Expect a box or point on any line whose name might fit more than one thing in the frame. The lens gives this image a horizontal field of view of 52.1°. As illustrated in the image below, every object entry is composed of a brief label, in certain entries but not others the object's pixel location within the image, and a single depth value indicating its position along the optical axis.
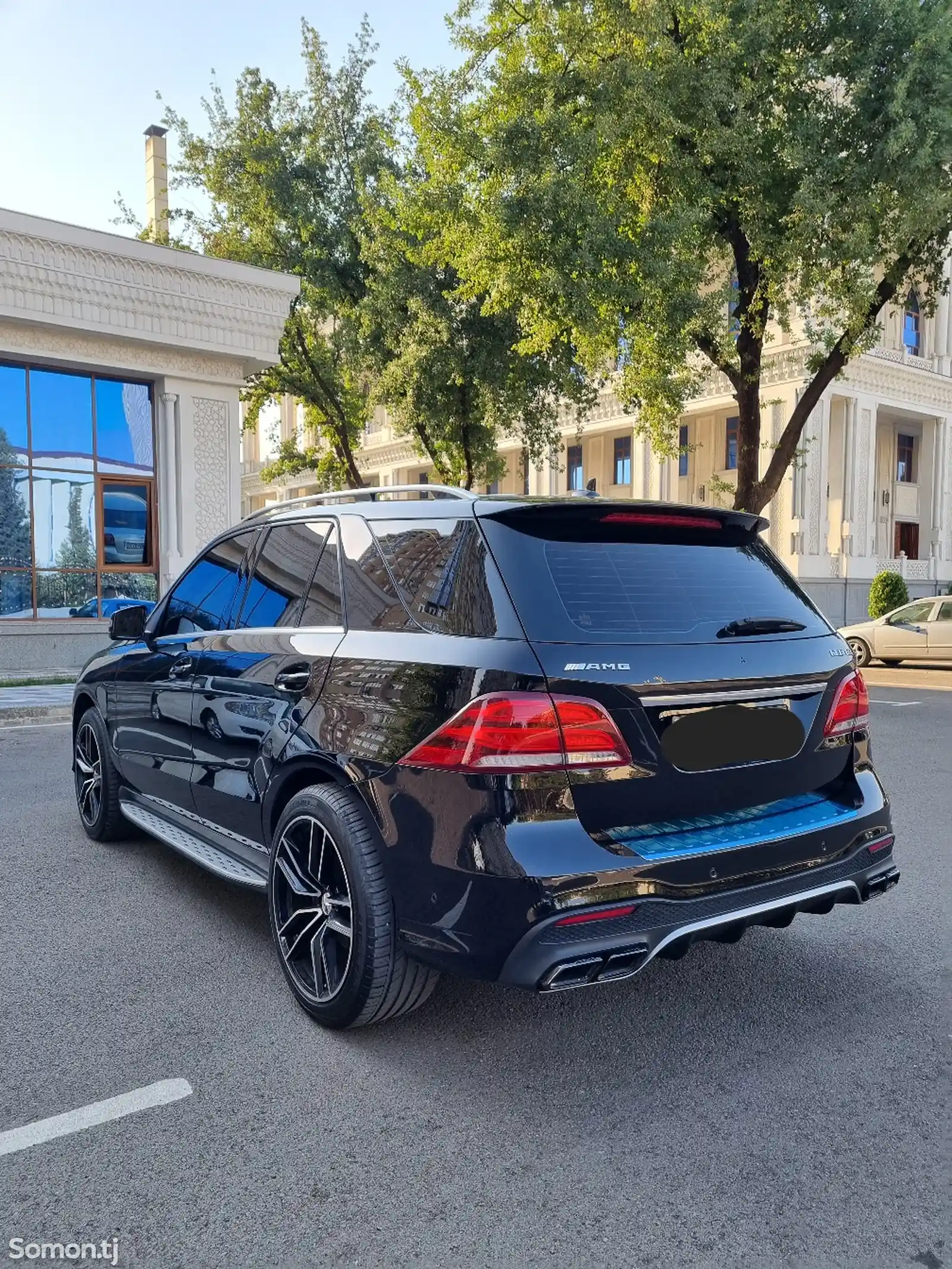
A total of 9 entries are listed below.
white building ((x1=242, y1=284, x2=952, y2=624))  29.38
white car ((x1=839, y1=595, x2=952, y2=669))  17.64
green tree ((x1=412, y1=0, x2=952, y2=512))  13.67
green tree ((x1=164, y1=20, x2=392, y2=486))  21.47
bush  27.03
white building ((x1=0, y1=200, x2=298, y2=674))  16.34
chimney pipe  23.89
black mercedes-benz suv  2.65
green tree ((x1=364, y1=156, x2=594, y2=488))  19.58
